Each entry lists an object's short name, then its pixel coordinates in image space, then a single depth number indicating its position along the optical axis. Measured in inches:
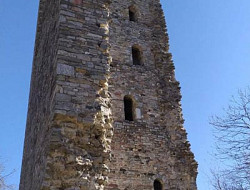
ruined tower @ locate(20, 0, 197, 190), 180.1
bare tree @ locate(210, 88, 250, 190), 309.3
